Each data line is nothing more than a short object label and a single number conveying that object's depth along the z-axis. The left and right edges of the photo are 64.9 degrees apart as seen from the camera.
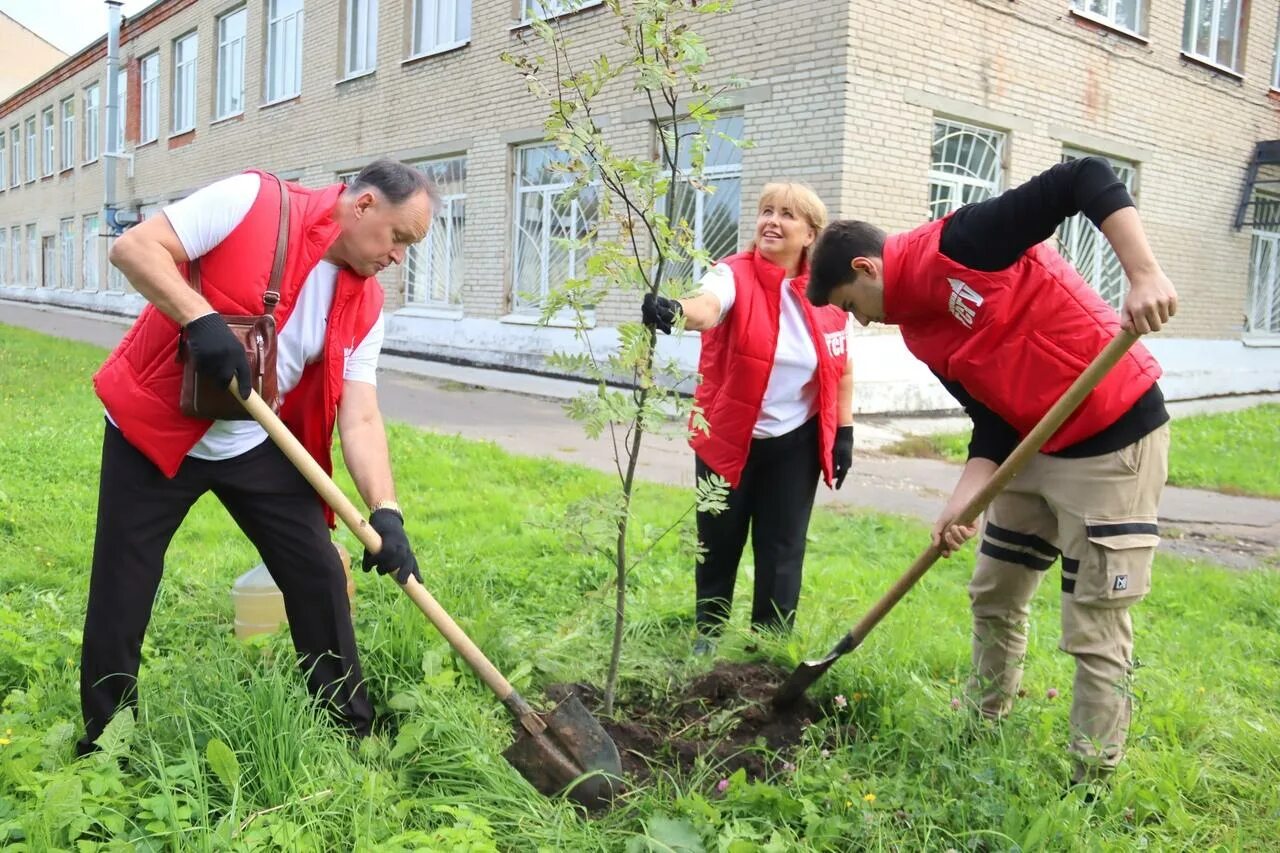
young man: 2.40
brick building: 8.84
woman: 3.30
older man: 2.29
